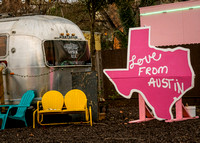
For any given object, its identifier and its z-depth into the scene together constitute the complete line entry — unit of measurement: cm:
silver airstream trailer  1012
